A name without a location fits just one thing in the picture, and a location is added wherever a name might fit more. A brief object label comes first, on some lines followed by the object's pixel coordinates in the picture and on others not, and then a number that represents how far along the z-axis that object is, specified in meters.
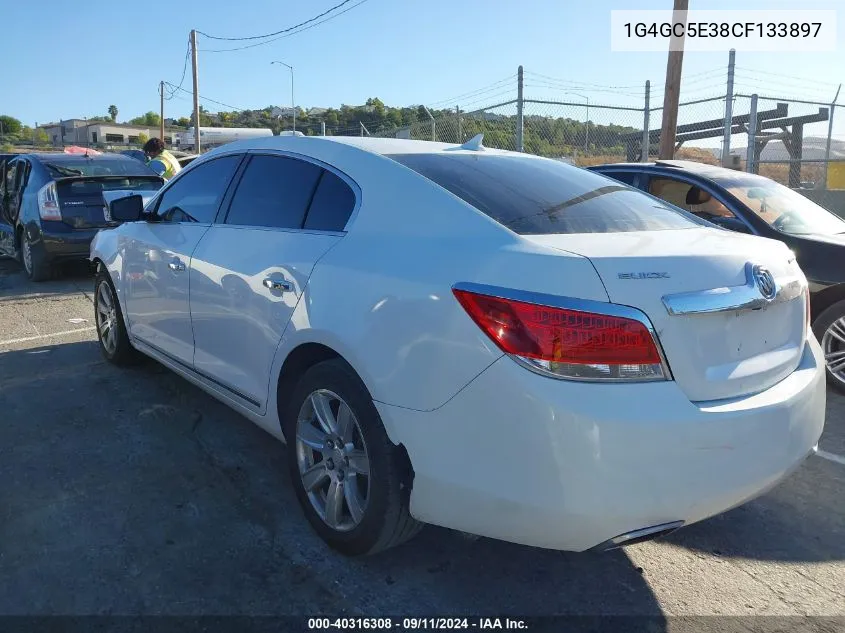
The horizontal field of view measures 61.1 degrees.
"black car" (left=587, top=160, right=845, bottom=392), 5.05
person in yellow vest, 9.34
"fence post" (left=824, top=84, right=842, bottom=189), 12.62
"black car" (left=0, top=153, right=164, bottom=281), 8.57
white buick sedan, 2.12
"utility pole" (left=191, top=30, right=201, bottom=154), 32.91
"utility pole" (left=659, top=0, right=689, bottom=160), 10.85
